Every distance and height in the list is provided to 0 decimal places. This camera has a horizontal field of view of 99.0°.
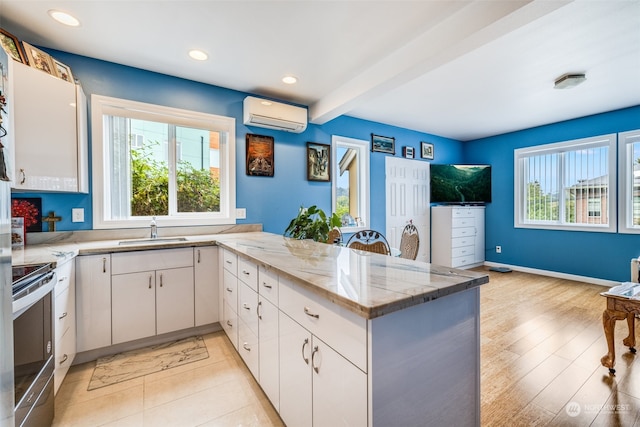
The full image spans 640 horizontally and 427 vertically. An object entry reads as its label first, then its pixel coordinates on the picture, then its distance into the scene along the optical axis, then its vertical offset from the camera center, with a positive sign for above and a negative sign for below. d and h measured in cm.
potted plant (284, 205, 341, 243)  282 -16
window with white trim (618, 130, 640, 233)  372 +39
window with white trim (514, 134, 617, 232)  400 +40
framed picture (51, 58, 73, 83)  211 +112
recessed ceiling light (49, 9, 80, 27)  186 +136
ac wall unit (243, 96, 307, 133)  299 +109
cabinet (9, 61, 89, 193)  183 +58
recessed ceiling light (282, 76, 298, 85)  280 +137
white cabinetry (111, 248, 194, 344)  213 -67
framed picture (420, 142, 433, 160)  502 +111
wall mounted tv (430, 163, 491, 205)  518 +50
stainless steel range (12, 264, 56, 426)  111 -60
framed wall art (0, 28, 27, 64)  178 +111
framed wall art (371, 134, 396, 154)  433 +108
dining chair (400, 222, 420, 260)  457 -50
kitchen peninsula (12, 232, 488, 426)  87 -49
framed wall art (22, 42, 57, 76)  191 +110
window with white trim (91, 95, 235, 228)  250 +47
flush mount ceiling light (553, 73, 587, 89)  276 +132
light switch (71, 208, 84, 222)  234 -3
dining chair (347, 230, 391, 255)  269 -33
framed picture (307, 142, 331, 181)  362 +66
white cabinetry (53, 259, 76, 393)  168 -72
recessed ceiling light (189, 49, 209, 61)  232 +136
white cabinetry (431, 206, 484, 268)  486 -47
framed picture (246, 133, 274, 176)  317 +66
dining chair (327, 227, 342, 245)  319 -32
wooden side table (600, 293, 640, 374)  181 -72
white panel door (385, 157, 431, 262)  455 +20
